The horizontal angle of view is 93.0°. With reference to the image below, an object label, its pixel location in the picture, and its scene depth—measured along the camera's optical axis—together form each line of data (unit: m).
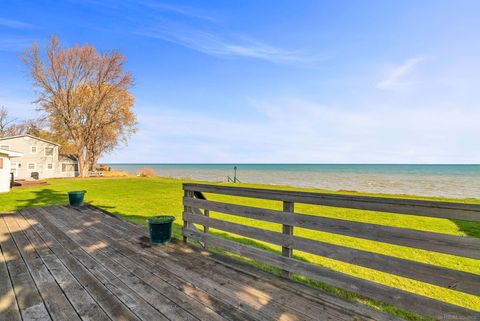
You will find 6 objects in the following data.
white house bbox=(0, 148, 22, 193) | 14.58
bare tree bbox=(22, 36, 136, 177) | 27.30
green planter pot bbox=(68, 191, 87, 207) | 8.09
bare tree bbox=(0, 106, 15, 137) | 39.44
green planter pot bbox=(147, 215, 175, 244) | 4.20
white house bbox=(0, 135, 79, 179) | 27.38
